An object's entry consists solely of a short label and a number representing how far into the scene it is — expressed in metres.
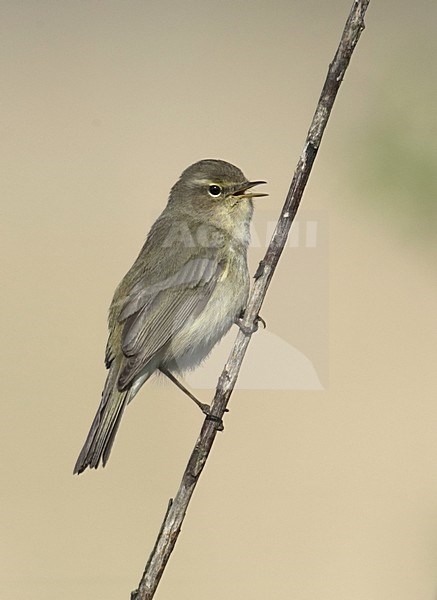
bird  3.33
